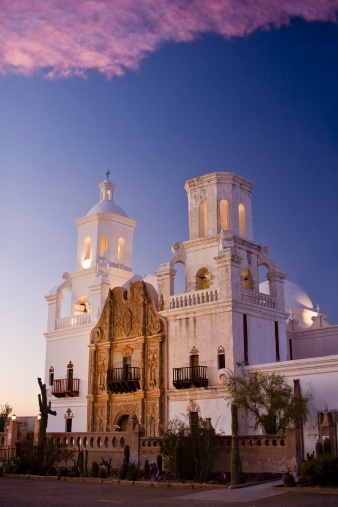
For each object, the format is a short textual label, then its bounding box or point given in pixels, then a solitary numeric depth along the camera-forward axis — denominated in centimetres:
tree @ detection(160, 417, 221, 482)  2062
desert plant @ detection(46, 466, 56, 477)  2314
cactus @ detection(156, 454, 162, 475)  2153
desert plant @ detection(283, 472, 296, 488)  1716
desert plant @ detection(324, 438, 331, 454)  2005
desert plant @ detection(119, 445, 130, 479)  2116
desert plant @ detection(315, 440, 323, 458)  1936
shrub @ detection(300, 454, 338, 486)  1661
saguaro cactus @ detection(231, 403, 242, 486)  1845
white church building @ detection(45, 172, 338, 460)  2872
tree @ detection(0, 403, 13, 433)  4512
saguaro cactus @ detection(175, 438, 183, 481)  2002
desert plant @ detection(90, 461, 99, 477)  2202
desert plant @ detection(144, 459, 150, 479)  2116
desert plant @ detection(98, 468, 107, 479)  2166
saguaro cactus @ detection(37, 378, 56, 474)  2408
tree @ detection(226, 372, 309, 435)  2455
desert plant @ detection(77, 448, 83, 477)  2269
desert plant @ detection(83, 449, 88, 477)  2253
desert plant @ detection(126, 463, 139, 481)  2058
